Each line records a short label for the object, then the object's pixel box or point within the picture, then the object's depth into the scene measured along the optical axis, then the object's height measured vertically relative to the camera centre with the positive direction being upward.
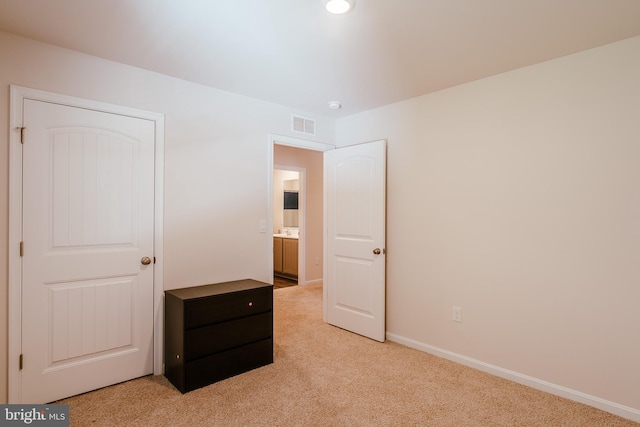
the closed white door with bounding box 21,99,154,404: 2.28 -0.26
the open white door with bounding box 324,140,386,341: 3.53 -0.24
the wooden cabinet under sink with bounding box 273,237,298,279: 6.28 -0.78
